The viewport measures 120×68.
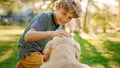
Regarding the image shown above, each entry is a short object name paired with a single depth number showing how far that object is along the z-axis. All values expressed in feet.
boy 10.76
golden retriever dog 8.65
